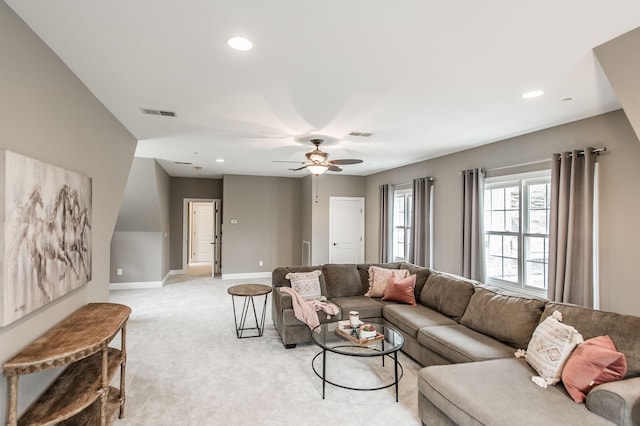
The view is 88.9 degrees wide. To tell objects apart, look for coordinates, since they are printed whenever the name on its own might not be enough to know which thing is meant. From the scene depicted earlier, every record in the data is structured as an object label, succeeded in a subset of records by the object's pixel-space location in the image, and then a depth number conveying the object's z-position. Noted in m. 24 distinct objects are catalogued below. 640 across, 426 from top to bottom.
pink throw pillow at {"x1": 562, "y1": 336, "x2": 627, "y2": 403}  1.96
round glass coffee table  2.86
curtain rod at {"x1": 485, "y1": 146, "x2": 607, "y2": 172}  3.19
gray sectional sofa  1.86
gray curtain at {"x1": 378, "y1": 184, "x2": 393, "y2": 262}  6.86
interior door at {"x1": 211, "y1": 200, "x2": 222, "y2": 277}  8.54
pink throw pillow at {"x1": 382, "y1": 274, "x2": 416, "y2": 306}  4.16
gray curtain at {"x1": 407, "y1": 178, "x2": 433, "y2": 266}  5.66
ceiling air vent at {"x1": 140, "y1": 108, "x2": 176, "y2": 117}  3.22
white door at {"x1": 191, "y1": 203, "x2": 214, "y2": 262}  10.96
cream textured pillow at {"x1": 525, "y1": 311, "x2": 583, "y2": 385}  2.18
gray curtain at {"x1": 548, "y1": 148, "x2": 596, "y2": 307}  3.23
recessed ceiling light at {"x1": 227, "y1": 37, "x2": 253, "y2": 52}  1.94
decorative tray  2.98
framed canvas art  1.63
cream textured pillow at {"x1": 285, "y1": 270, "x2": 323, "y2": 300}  4.22
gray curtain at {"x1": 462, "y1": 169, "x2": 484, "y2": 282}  4.55
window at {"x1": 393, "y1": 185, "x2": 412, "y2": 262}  6.51
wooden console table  1.69
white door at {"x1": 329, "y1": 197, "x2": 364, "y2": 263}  7.86
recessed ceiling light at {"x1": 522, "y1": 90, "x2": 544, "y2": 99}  2.72
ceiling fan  4.23
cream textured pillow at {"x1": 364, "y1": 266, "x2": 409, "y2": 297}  4.44
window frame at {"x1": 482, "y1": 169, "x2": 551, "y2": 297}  3.88
